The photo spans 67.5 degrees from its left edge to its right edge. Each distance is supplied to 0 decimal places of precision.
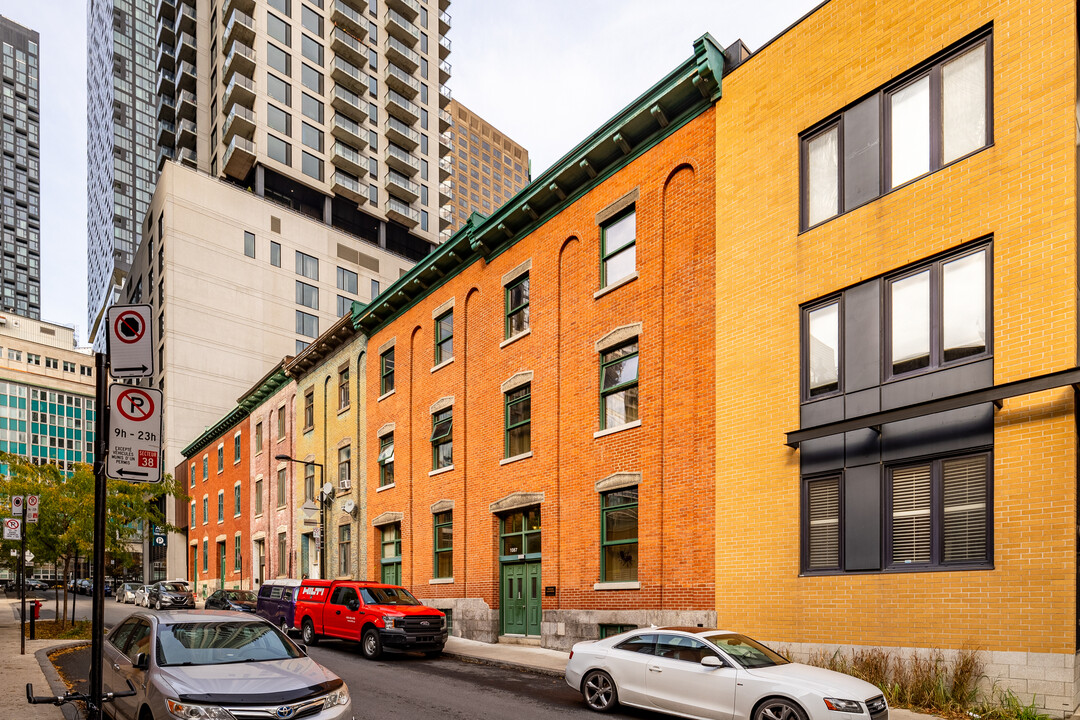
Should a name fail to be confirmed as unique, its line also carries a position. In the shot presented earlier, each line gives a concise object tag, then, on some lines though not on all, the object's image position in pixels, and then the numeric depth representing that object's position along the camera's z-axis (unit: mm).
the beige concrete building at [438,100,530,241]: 159750
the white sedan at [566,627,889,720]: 9656
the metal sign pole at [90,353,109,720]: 6996
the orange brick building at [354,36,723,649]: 17312
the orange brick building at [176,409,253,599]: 44625
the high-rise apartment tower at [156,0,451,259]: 63969
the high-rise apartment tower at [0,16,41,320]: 164125
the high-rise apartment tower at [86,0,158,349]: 117812
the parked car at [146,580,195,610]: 39594
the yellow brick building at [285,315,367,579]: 31750
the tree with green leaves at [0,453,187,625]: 26219
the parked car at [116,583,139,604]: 47594
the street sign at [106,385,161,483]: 7175
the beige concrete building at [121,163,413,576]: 60188
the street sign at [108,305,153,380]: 7434
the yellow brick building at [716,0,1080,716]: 11453
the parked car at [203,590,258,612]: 29723
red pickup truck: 18375
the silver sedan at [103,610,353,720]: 7785
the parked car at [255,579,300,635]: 22734
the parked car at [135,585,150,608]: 43109
